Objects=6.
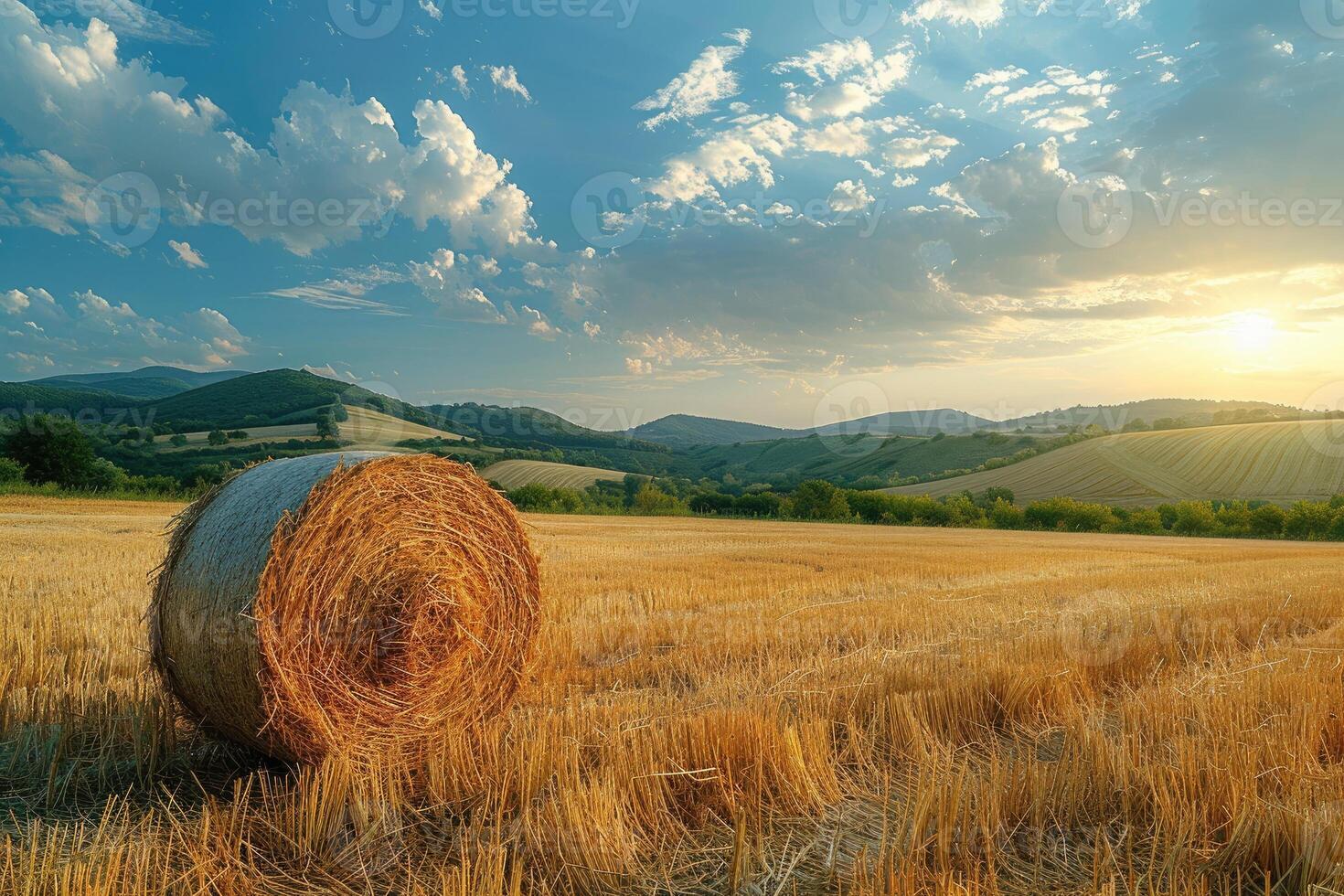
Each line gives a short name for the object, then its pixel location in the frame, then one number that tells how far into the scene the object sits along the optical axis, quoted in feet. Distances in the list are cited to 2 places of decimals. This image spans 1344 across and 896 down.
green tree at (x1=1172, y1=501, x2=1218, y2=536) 158.92
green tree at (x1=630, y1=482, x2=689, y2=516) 188.75
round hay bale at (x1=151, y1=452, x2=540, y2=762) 13.92
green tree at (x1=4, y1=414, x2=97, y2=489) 150.41
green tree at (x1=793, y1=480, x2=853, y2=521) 179.22
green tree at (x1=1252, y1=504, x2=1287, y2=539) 151.53
